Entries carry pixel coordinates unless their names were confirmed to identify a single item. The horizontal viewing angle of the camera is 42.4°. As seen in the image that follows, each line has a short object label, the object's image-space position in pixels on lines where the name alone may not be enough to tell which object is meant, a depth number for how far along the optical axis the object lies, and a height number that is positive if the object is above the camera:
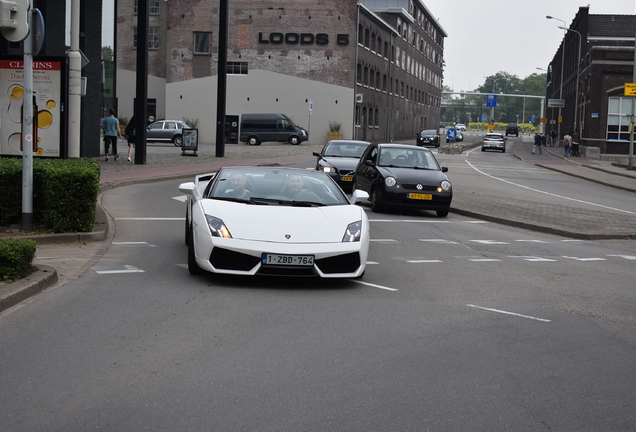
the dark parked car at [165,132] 50.78 -0.06
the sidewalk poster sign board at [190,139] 34.69 -0.32
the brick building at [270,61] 63.53 +5.68
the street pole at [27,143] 10.82 -0.23
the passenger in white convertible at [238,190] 9.40 -0.65
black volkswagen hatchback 17.16 -0.86
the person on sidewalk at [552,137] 84.56 +0.80
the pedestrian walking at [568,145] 59.62 +0.03
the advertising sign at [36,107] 14.03 +0.33
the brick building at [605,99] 55.62 +3.36
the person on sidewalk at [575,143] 58.60 +0.19
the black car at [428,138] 70.12 +0.18
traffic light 9.78 +1.25
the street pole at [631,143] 40.69 +0.21
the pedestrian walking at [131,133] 29.18 -0.13
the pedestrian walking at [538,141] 65.84 +0.27
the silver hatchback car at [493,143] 68.44 -0.03
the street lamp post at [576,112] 66.91 +2.83
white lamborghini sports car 8.28 -1.00
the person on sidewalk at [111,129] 28.75 -0.01
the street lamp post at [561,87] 76.06 +8.20
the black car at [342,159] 21.19 -0.59
